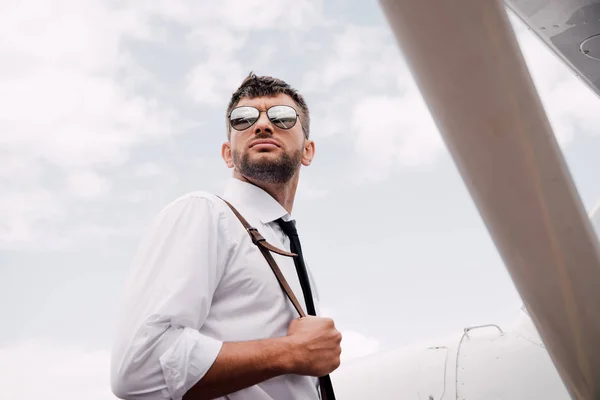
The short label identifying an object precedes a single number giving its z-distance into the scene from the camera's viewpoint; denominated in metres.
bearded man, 1.93
